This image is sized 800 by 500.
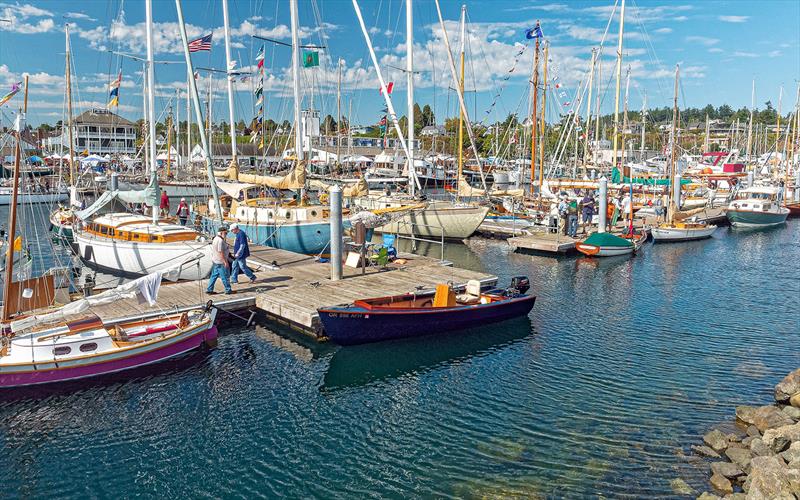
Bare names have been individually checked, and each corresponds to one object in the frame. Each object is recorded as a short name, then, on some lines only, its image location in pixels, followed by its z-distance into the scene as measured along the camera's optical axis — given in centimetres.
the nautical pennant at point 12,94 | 1653
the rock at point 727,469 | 1187
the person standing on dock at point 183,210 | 3609
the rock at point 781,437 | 1253
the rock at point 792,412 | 1398
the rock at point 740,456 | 1218
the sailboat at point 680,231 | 4153
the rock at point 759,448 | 1245
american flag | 2998
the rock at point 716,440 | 1291
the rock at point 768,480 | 1055
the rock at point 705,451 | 1272
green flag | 3253
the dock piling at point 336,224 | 2166
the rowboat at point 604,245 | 3506
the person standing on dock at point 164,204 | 3837
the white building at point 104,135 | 10278
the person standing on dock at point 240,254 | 2125
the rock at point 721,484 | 1145
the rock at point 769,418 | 1372
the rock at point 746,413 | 1419
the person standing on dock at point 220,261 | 2039
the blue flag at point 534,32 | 4382
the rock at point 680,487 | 1143
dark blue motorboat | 1823
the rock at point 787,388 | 1525
